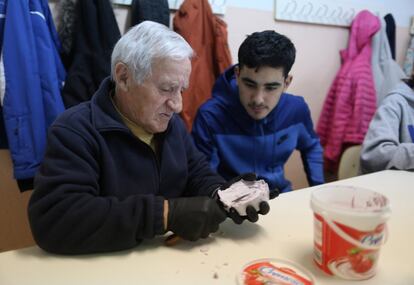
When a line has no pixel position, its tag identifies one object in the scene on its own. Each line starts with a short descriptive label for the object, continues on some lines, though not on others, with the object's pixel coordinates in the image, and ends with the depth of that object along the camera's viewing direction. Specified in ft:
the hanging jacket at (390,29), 7.96
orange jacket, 5.74
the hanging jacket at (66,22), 4.99
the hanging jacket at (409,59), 8.68
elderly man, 2.31
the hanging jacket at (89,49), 4.95
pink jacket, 7.36
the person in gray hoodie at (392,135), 4.70
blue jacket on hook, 4.45
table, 2.06
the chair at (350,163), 5.77
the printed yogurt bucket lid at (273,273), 2.05
